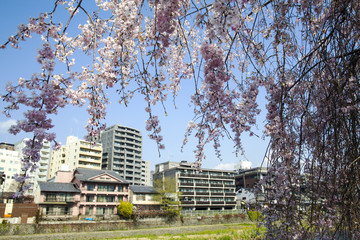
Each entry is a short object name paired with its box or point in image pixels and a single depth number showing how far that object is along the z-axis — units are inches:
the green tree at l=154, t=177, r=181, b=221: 1106.1
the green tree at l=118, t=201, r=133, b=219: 1030.1
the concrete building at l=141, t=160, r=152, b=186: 2721.5
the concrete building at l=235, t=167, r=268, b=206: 1772.9
